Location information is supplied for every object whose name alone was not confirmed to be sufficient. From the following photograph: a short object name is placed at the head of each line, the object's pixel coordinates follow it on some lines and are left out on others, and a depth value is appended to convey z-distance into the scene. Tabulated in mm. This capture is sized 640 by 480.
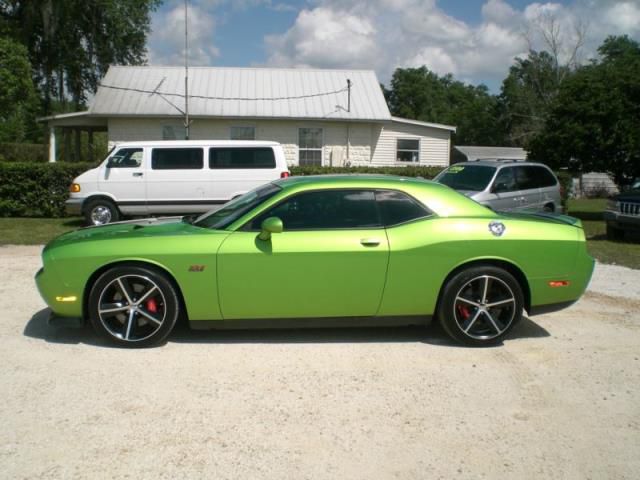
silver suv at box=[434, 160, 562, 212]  12320
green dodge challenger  5109
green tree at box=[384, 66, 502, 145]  72312
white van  13508
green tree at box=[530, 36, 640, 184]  17625
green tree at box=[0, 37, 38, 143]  21891
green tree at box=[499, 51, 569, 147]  47500
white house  22500
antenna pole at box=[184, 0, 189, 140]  21203
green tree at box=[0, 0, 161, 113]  32812
